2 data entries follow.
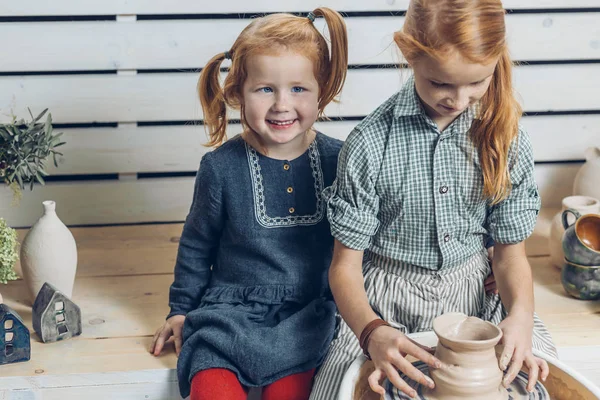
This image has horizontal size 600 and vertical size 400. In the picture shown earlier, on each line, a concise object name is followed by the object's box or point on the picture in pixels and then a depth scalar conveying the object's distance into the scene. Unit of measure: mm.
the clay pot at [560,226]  1892
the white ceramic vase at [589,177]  2121
